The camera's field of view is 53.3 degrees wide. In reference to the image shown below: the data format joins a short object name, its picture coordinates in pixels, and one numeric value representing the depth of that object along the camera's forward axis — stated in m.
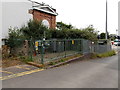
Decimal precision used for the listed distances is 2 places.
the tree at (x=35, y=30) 12.09
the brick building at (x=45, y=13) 16.59
